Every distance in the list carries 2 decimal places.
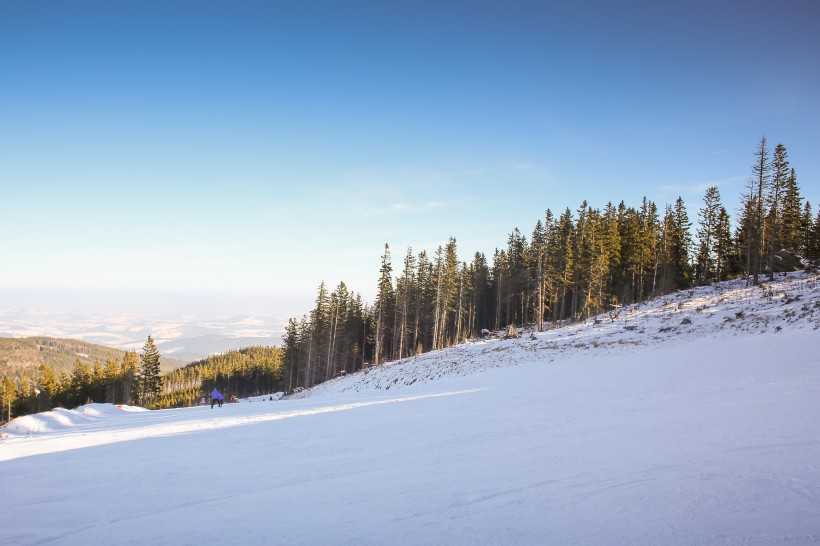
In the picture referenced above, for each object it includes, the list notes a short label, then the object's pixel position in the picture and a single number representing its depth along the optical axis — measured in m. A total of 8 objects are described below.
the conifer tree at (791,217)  43.91
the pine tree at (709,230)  54.44
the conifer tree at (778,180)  39.03
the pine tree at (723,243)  54.25
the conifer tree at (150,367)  68.69
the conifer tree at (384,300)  51.87
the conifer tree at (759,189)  38.62
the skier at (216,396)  29.76
